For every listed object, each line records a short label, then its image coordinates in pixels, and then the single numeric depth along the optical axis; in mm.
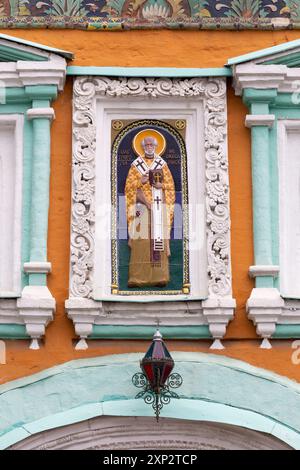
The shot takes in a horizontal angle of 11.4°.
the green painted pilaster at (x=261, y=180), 11156
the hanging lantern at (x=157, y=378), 10609
